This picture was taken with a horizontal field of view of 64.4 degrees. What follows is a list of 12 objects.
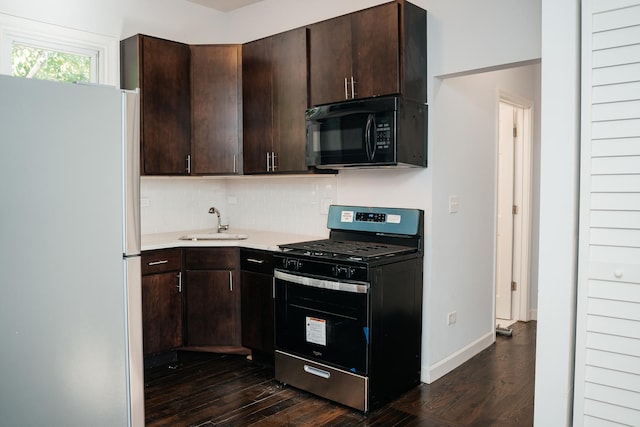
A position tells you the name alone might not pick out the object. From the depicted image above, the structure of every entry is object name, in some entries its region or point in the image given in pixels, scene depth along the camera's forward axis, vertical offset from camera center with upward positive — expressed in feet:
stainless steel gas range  9.57 -2.45
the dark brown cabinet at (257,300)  11.68 -2.61
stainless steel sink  13.17 -1.23
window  11.51 +3.33
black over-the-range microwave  10.01 +1.16
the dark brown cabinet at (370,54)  10.09 +2.82
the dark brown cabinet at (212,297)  12.42 -2.64
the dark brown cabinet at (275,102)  11.88 +2.13
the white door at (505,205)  15.90 -0.52
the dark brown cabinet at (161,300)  11.73 -2.61
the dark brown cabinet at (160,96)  12.39 +2.36
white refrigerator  5.47 -0.76
